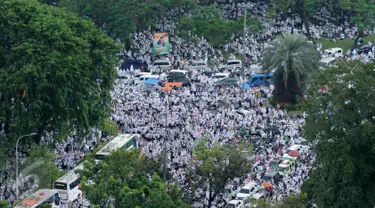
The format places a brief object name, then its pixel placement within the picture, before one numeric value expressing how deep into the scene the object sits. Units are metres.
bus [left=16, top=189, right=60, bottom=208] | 55.69
